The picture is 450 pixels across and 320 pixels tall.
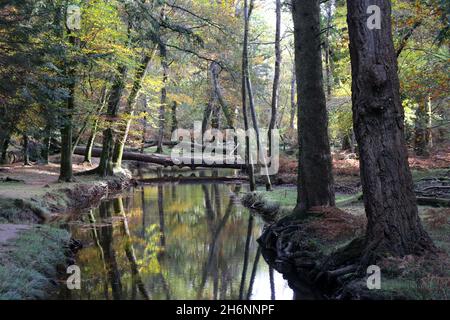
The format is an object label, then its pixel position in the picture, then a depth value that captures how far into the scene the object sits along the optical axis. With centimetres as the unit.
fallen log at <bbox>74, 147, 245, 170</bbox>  2911
